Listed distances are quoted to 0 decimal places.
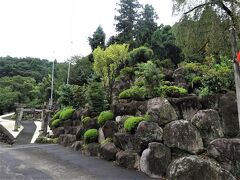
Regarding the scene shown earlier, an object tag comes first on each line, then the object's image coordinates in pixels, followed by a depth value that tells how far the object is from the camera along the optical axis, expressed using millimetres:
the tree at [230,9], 6622
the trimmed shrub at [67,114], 14816
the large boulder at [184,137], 8002
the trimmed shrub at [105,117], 11092
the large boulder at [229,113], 8055
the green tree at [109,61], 17114
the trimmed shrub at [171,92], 9938
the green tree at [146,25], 24687
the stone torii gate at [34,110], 15680
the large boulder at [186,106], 8889
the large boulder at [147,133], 8549
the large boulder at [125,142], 9021
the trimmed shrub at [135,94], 10728
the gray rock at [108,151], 9570
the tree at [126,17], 26642
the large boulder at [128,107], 10187
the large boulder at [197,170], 7036
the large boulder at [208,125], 8113
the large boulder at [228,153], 7322
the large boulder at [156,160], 7940
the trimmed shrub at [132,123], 9229
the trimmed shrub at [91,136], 11107
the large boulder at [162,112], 8855
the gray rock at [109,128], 10542
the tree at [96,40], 27179
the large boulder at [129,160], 8668
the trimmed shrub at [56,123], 15278
